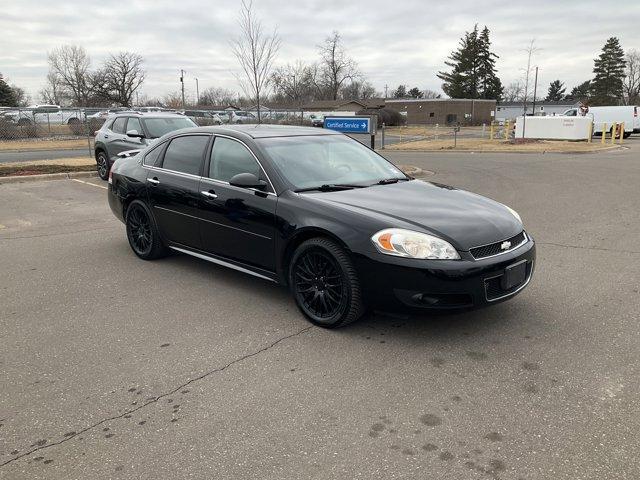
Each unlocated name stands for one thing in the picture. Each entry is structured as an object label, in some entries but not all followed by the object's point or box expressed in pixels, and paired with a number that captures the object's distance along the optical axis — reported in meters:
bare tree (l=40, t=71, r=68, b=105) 78.62
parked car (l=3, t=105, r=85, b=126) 30.22
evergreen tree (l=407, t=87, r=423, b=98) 125.07
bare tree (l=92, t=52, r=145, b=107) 68.69
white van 33.97
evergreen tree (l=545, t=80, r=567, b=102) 117.62
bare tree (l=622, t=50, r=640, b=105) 88.19
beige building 73.75
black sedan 3.77
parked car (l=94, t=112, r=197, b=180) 12.27
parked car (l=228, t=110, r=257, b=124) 38.88
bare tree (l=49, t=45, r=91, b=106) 71.62
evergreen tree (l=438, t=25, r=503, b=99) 84.69
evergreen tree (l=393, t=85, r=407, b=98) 125.88
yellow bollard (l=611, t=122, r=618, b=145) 26.47
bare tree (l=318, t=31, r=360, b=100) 92.19
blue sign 15.46
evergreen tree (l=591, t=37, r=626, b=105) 81.81
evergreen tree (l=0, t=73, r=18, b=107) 58.19
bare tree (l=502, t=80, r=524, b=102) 104.85
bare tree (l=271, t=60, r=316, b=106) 74.25
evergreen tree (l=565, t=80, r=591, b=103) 88.97
